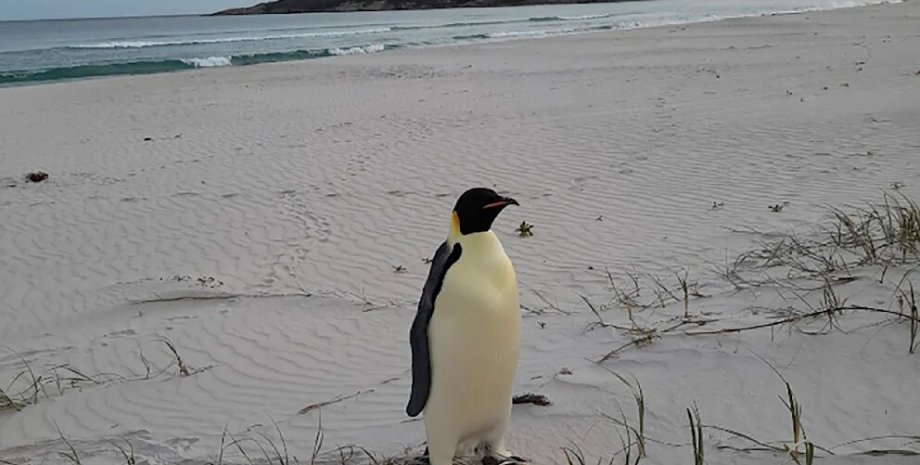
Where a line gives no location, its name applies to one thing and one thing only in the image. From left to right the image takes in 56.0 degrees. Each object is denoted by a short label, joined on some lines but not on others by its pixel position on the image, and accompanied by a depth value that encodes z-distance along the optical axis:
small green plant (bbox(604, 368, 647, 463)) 2.97
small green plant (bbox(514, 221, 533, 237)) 7.26
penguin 2.76
